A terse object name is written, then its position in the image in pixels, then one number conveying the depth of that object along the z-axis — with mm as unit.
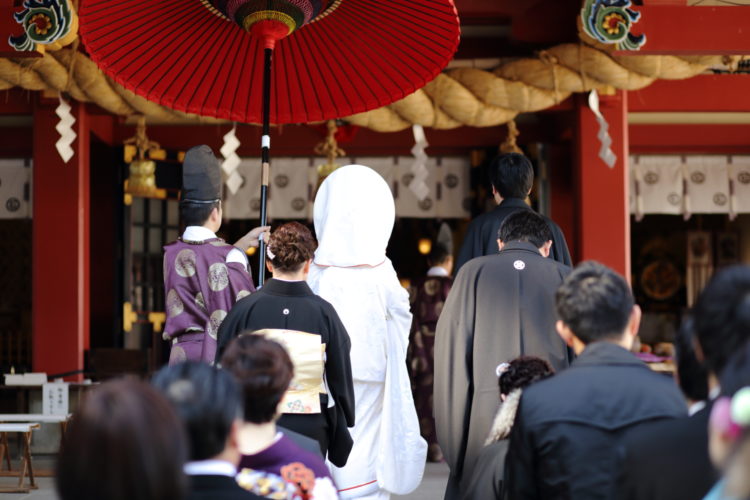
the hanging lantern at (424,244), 14031
